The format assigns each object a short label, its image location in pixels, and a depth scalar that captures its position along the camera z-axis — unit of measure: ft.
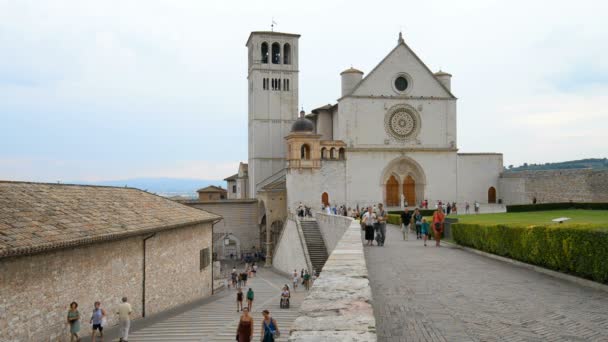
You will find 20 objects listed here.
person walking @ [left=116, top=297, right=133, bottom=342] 52.08
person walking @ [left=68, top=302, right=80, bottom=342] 48.83
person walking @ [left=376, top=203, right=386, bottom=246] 71.78
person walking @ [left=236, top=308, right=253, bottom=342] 42.06
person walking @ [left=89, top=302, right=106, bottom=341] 51.57
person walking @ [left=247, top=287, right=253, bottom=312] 80.66
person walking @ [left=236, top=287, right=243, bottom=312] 77.25
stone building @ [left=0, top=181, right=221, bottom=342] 44.55
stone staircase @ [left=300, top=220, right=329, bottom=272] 112.04
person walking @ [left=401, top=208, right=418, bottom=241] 82.58
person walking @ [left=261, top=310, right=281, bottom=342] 36.06
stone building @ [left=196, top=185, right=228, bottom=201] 216.74
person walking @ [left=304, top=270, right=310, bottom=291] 103.30
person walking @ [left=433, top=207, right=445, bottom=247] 72.84
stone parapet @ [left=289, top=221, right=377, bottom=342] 15.40
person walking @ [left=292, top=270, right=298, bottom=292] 107.76
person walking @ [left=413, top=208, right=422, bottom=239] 85.88
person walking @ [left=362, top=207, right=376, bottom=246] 72.59
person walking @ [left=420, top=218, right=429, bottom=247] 73.91
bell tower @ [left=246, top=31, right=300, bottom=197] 202.80
